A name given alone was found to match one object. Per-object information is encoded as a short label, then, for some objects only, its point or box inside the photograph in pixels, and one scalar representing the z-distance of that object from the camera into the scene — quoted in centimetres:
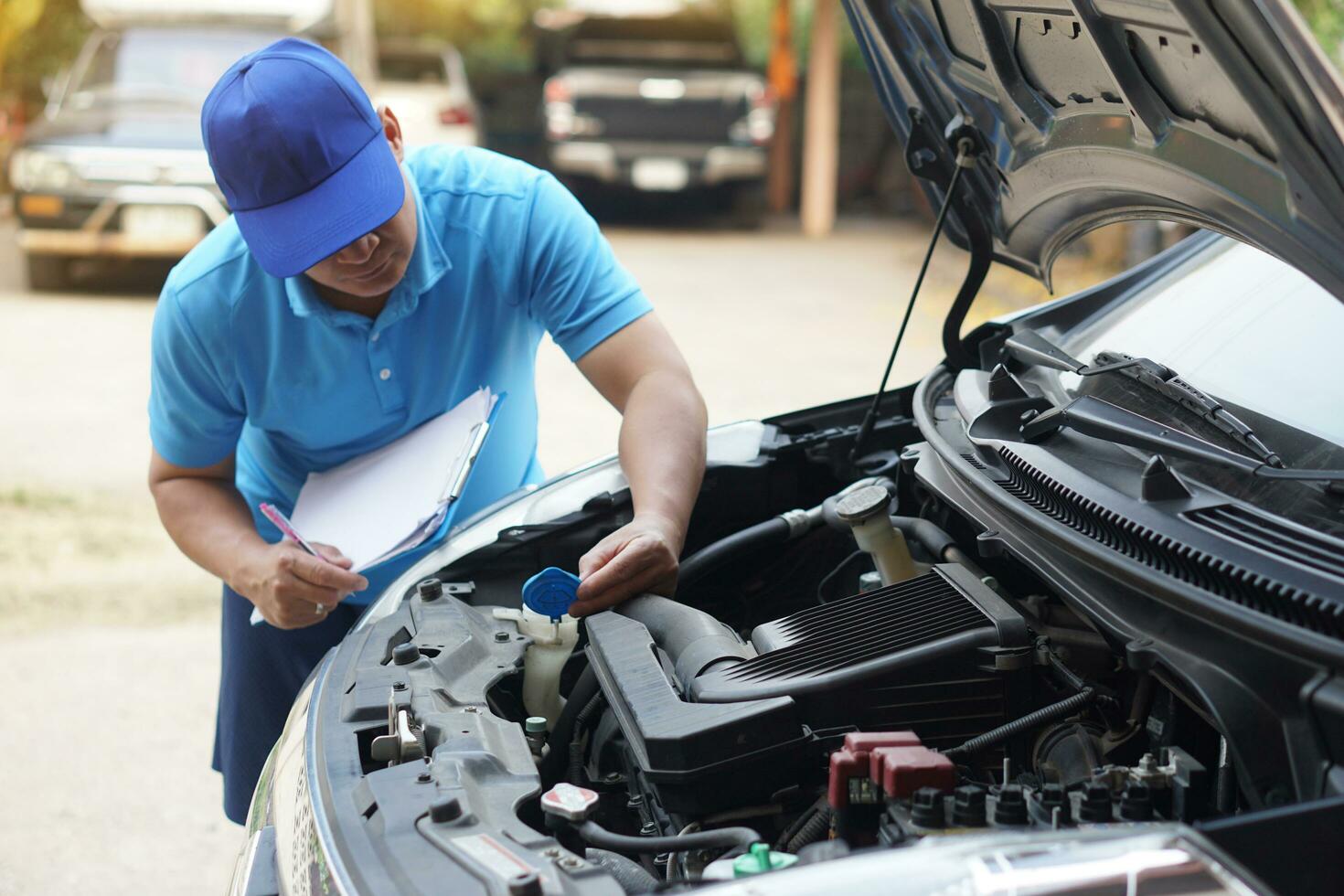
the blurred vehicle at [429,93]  1017
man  206
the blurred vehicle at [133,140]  812
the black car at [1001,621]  124
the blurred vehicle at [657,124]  1069
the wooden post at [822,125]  1116
